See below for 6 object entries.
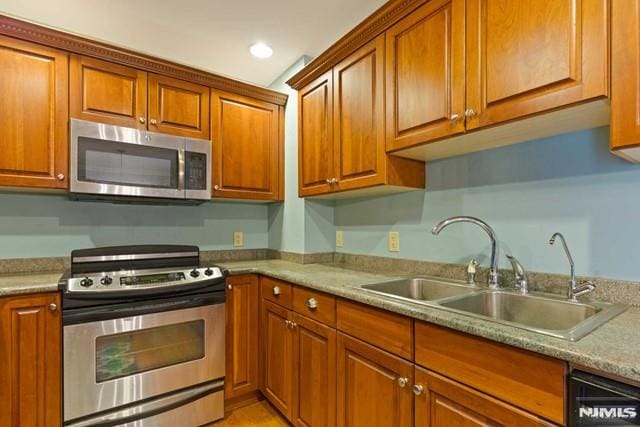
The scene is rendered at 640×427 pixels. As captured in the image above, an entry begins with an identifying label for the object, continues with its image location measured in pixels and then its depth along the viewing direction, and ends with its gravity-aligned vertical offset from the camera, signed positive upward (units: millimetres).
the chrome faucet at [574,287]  1227 -273
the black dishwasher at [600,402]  709 -421
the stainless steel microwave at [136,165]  1905 +304
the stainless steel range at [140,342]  1639 -707
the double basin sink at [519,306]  1025 -357
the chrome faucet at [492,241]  1472 -121
